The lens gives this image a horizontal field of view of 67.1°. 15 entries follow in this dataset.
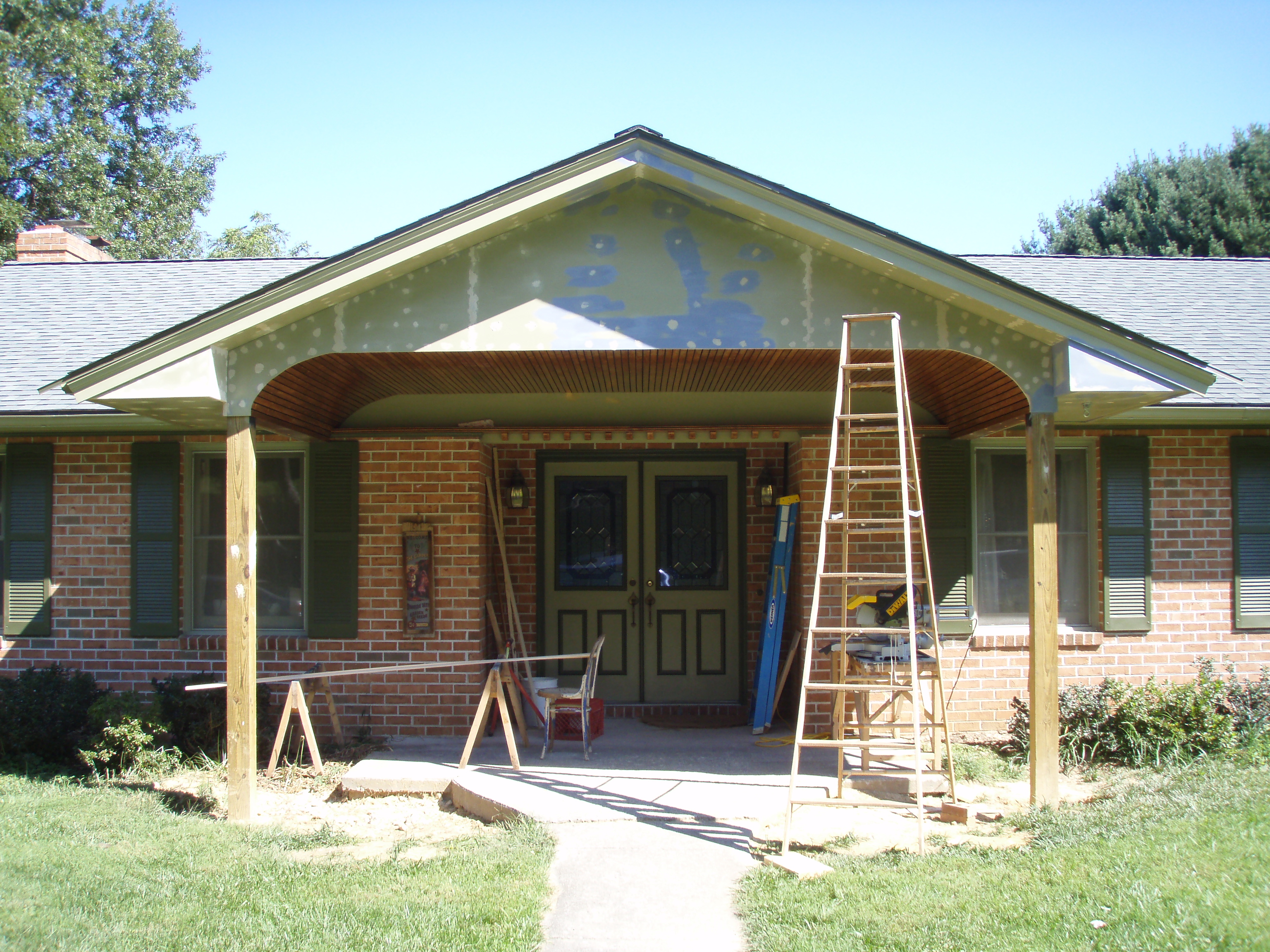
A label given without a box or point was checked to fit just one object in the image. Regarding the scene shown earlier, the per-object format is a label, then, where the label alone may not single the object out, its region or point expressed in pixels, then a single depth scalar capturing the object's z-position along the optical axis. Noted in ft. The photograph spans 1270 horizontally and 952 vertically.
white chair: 23.36
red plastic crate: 24.75
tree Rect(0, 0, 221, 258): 71.31
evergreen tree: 66.18
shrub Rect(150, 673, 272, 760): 23.31
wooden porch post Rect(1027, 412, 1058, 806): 18.95
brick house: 18.70
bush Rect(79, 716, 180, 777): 21.95
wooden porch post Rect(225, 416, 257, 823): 18.88
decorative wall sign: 25.62
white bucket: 24.43
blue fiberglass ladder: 25.90
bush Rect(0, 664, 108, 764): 22.74
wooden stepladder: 17.08
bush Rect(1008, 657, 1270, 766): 22.04
